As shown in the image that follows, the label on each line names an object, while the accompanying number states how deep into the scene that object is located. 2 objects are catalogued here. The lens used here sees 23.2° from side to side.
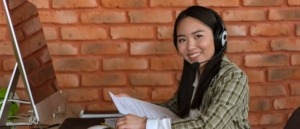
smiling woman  2.51
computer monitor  2.58
